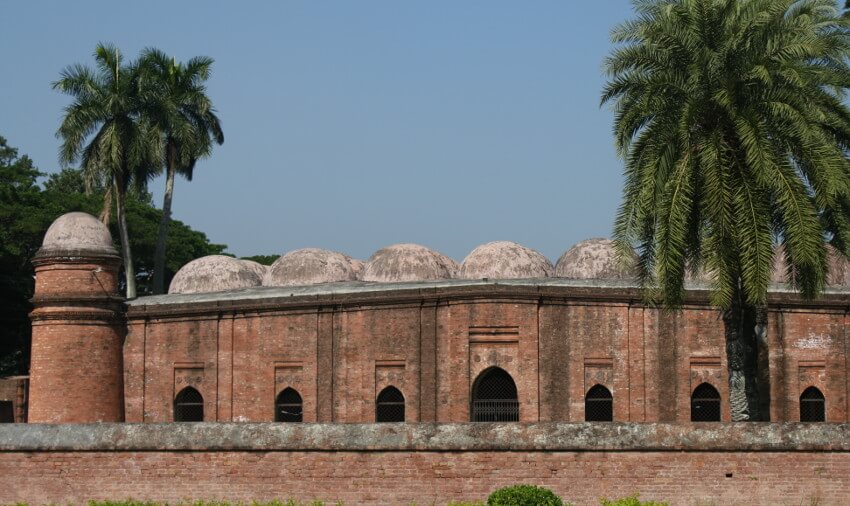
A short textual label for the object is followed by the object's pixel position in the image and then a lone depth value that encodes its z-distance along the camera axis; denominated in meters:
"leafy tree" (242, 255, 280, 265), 70.00
